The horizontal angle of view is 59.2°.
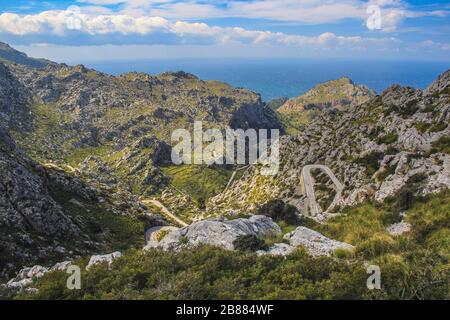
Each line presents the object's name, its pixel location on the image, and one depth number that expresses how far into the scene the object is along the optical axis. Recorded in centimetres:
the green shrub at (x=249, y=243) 2475
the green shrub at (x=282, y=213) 4203
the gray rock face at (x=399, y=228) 3269
